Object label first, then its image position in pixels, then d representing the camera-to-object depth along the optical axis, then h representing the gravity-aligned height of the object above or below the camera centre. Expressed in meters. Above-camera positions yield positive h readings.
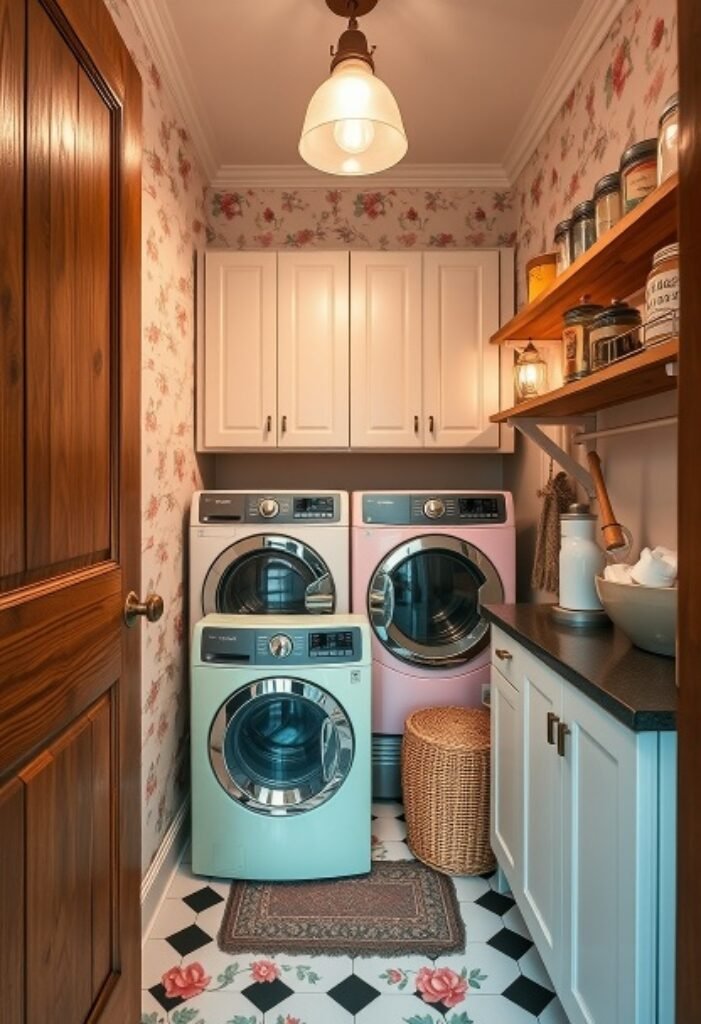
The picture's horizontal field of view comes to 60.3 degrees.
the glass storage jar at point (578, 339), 1.51 +0.43
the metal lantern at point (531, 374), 2.10 +0.47
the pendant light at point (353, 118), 1.45 +0.98
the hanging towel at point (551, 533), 1.96 -0.08
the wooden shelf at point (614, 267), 1.15 +0.58
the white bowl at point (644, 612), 1.21 -0.22
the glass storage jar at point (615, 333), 1.37 +0.40
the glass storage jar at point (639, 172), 1.24 +0.70
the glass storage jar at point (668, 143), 1.11 +0.69
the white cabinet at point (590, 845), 0.95 -0.63
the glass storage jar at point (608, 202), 1.40 +0.72
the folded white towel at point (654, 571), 1.23 -0.13
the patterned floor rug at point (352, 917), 1.65 -1.20
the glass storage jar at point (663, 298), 1.09 +0.39
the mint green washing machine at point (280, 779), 1.91 -0.81
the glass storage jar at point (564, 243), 1.62 +0.73
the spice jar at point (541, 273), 1.83 +0.72
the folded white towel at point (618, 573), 1.35 -0.15
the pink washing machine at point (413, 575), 2.29 -0.28
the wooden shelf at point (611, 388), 1.10 +0.29
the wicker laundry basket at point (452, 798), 1.92 -0.93
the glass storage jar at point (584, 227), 1.51 +0.71
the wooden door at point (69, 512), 0.75 -0.01
